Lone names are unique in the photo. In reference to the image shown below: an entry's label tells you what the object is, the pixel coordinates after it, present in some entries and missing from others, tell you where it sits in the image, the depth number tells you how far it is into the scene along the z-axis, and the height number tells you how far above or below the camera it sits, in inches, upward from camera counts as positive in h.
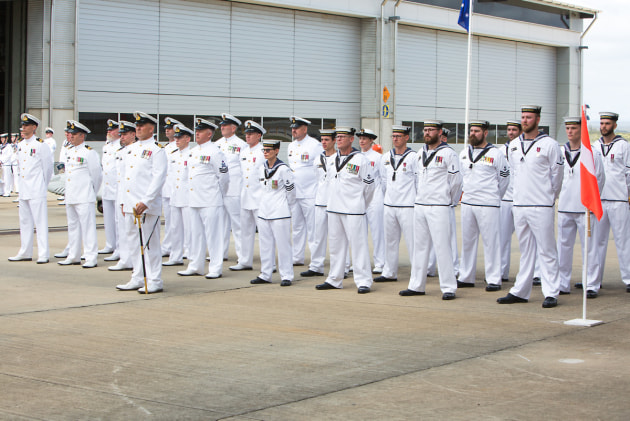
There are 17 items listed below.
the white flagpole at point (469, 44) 1171.9 +241.6
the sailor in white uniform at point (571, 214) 420.5 +2.6
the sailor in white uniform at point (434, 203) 412.8 +6.7
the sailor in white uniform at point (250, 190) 496.4 +13.8
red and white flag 363.6 +17.1
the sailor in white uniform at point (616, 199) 427.2 +10.5
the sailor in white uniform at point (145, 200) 419.2 +5.9
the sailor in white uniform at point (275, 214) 450.3 +0.0
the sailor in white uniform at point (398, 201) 467.5 +8.4
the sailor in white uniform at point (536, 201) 389.1 +8.0
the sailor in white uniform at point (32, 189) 533.0 +13.2
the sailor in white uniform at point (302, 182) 530.9 +20.4
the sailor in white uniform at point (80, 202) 517.3 +5.6
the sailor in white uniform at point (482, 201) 437.4 +8.6
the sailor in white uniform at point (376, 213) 506.9 +1.8
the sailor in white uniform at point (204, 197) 485.4 +9.0
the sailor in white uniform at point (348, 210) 430.9 +2.7
